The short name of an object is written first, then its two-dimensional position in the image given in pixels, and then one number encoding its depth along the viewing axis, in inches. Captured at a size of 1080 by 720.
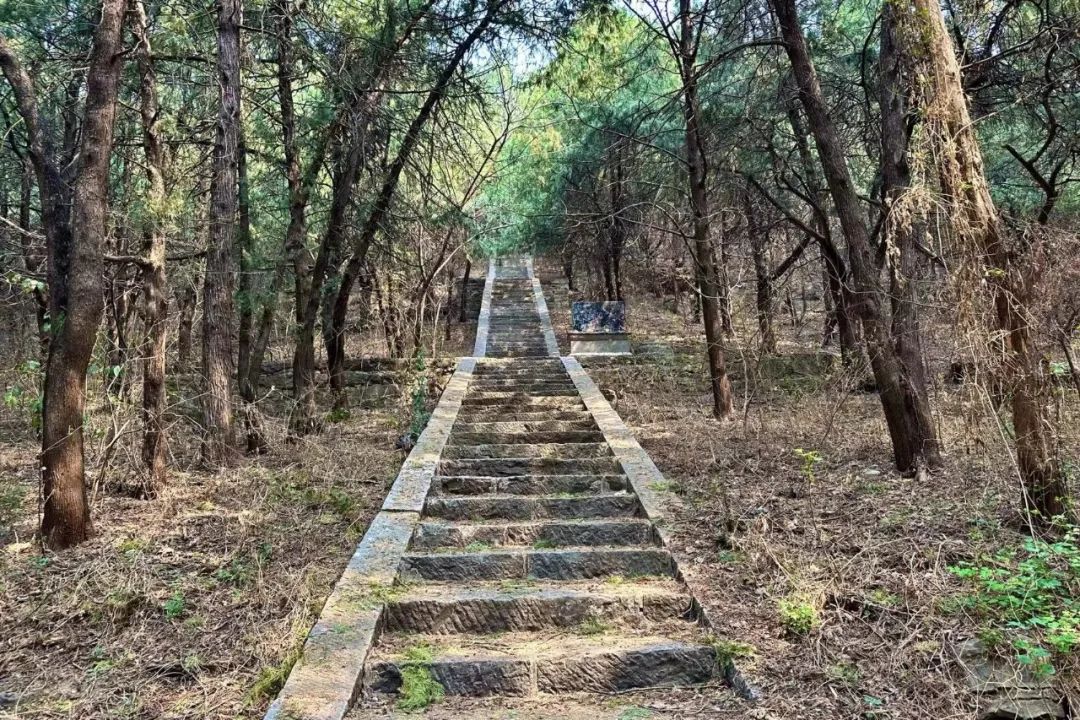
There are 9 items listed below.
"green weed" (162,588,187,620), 162.4
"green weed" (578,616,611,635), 158.2
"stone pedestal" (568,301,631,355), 587.2
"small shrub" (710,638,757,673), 135.7
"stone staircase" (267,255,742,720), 140.6
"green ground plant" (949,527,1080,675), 112.5
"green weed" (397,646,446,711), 135.0
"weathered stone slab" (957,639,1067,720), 109.7
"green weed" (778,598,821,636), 137.2
